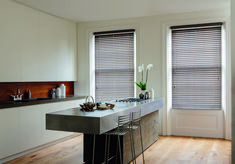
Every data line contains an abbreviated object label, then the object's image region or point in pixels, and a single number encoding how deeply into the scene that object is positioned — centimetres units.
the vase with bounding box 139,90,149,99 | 506
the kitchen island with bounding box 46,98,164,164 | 281
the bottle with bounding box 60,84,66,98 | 595
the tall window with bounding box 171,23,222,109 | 548
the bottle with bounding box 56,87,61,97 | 589
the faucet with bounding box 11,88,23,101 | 485
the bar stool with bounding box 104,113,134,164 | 319
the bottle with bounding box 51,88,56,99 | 582
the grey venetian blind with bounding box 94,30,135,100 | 612
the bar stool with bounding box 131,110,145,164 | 348
